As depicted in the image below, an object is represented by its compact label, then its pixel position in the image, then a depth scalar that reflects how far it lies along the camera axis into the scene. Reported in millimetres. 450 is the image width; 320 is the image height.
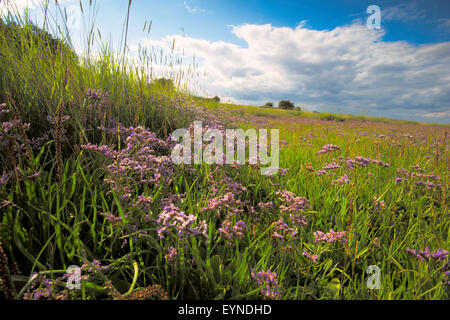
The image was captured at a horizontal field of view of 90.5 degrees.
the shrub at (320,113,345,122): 21728
